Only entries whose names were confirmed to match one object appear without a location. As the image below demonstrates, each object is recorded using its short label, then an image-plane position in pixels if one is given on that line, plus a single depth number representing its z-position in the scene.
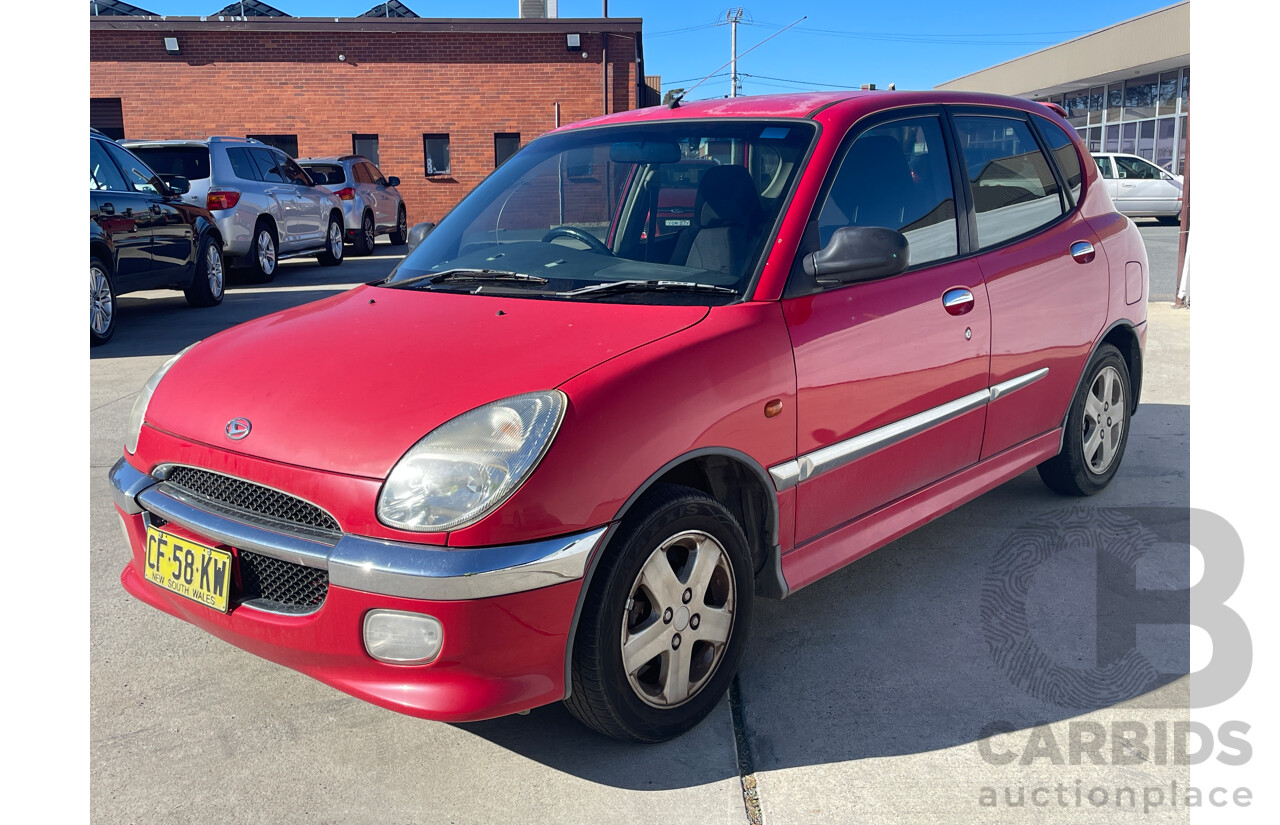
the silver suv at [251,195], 12.21
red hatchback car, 2.35
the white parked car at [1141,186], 20.72
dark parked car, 8.80
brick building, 23.58
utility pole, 49.34
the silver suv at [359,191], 17.33
